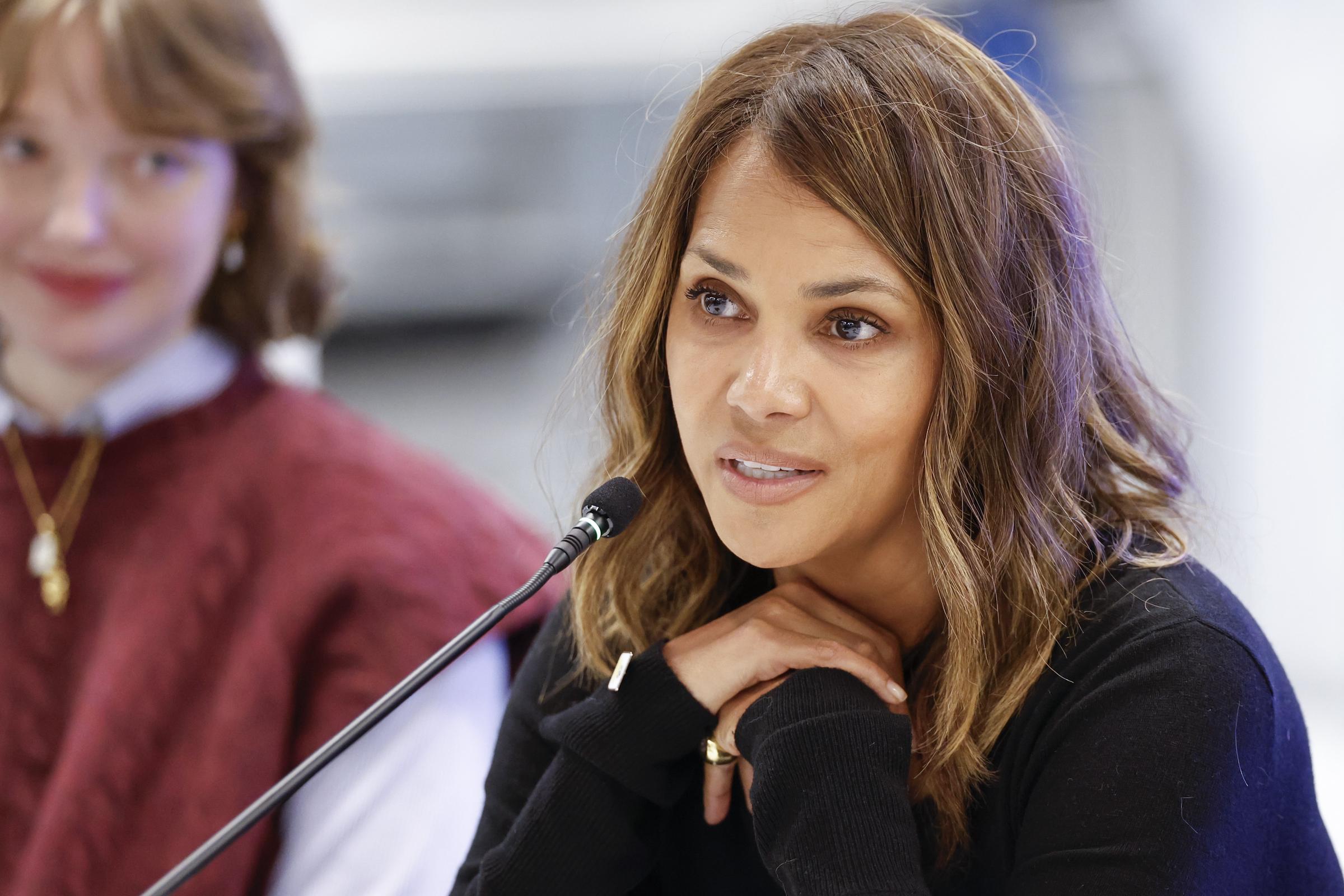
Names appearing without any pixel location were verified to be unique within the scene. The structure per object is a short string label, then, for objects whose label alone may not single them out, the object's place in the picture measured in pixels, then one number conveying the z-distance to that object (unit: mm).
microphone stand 3340
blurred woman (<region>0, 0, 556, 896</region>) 3649
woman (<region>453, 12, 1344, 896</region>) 3406
